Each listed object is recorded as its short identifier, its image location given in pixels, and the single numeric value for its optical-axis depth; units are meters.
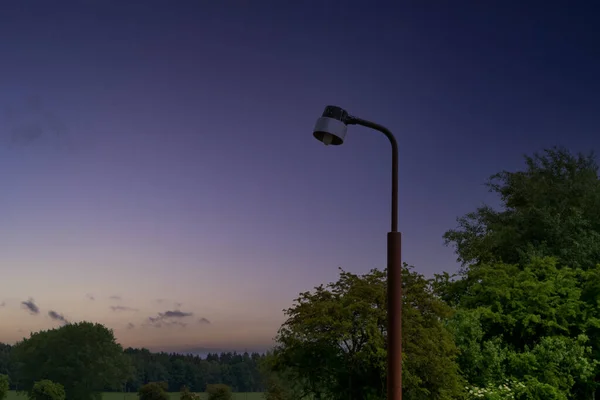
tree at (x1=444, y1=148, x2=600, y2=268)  35.34
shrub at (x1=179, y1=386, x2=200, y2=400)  55.91
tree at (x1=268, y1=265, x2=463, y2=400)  20.42
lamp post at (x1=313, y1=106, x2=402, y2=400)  9.19
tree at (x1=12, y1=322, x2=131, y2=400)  77.62
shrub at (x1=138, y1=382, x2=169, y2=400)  63.72
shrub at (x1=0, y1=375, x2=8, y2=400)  61.97
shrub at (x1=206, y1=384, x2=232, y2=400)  57.62
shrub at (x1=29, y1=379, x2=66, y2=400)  68.38
